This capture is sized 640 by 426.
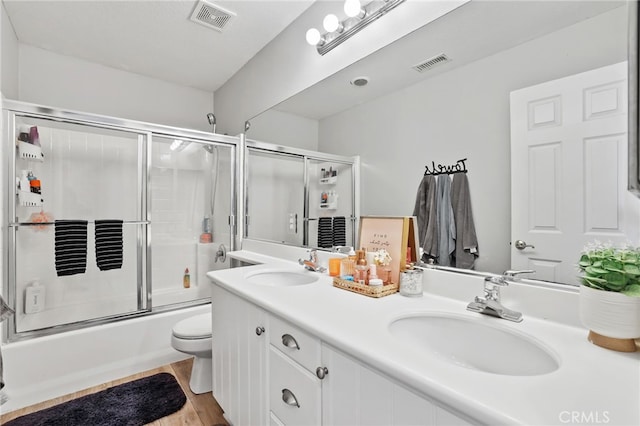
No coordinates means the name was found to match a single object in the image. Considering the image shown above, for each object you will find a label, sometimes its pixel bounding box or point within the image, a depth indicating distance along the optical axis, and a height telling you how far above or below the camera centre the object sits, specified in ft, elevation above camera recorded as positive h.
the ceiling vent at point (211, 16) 6.43 +4.39
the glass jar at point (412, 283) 3.79 -0.91
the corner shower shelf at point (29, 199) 6.20 +0.26
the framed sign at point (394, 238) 4.06 -0.38
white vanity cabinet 2.24 -1.65
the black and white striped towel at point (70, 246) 6.48 -0.77
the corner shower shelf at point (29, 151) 6.36 +1.30
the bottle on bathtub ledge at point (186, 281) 9.72 -2.27
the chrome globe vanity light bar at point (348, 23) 4.64 +3.19
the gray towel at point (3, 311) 4.42 -1.51
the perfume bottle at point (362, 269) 4.08 -0.81
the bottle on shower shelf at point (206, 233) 9.39 -0.69
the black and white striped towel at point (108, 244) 6.93 -0.77
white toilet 5.78 -2.59
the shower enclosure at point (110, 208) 6.26 +0.08
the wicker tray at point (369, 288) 3.74 -1.00
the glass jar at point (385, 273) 4.06 -0.84
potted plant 2.20 -0.65
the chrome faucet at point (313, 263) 5.41 -0.96
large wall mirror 2.63 +1.00
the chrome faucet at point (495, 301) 3.00 -0.95
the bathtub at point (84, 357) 5.69 -3.11
